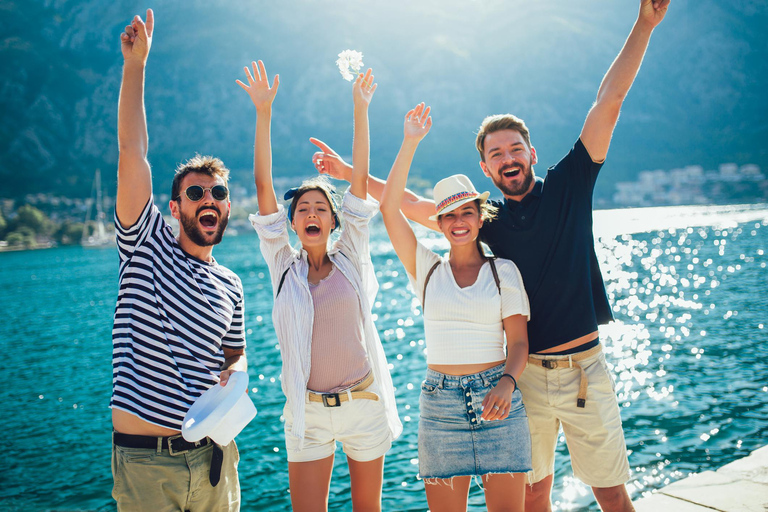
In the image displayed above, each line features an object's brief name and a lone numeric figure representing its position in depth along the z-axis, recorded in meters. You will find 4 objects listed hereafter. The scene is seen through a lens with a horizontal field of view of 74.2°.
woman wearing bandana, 3.46
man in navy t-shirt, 3.55
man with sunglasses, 2.85
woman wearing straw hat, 3.24
